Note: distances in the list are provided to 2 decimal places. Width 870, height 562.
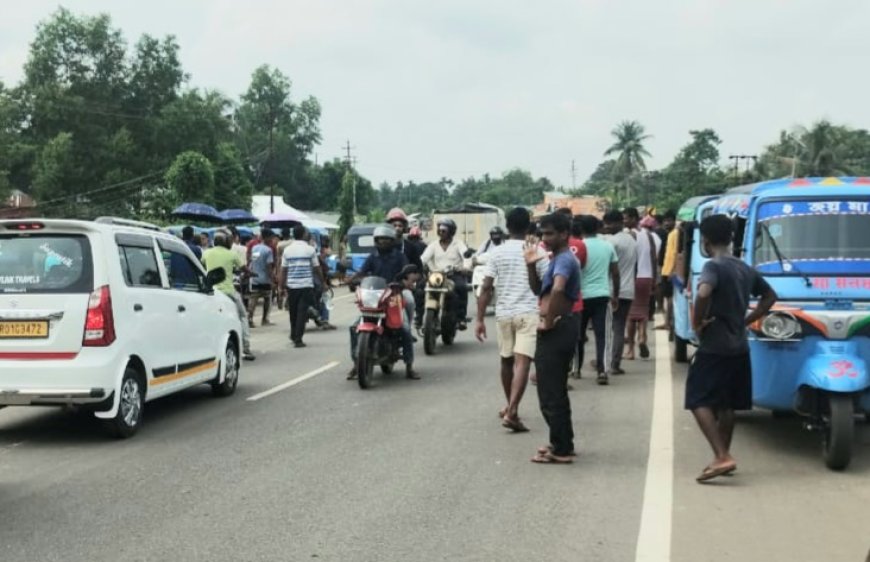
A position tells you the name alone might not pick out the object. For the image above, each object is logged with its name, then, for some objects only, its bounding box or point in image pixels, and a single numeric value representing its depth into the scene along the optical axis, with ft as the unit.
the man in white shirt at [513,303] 26.04
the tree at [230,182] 207.31
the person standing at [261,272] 56.44
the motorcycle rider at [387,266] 35.86
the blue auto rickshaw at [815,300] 21.31
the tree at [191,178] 167.94
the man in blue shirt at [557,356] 22.34
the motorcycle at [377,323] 33.42
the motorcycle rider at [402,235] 41.58
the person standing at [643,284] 39.45
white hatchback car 24.16
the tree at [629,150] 342.95
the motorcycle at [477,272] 45.52
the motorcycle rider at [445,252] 43.93
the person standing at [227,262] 41.60
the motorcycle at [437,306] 42.47
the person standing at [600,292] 34.04
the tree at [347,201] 248.52
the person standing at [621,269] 36.35
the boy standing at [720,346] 20.53
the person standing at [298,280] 47.65
